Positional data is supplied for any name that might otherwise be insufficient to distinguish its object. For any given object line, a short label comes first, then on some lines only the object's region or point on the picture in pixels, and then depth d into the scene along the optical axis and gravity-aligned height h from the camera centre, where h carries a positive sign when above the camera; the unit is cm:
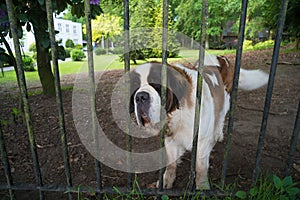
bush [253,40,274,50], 1799 +52
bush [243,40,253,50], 2162 +65
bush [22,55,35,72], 1219 -98
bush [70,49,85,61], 1984 -66
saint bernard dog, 193 -52
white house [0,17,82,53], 4211 +333
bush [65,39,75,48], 3459 +49
